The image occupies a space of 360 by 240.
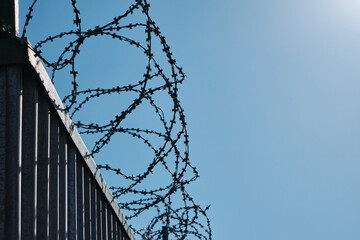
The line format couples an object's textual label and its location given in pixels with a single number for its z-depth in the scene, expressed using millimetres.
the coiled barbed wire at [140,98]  4344
